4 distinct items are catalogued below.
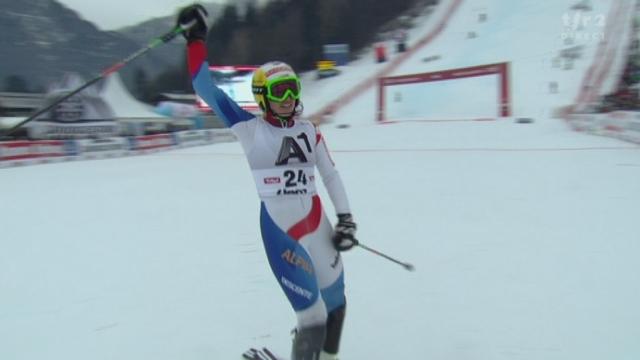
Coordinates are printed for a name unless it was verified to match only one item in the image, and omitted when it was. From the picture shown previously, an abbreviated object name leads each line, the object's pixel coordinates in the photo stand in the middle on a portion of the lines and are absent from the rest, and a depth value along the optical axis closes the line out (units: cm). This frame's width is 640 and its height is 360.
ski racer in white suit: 279
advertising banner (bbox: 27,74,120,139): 2150
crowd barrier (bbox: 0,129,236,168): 1677
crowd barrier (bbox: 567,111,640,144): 1465
